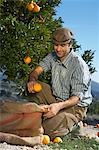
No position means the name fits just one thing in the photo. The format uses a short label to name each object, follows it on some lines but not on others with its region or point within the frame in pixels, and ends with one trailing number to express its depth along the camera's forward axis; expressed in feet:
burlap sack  8.60
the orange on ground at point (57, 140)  8.93
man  9.26
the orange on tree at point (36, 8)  10.81
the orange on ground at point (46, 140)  8.72
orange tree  10.66
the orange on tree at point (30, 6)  10.74
